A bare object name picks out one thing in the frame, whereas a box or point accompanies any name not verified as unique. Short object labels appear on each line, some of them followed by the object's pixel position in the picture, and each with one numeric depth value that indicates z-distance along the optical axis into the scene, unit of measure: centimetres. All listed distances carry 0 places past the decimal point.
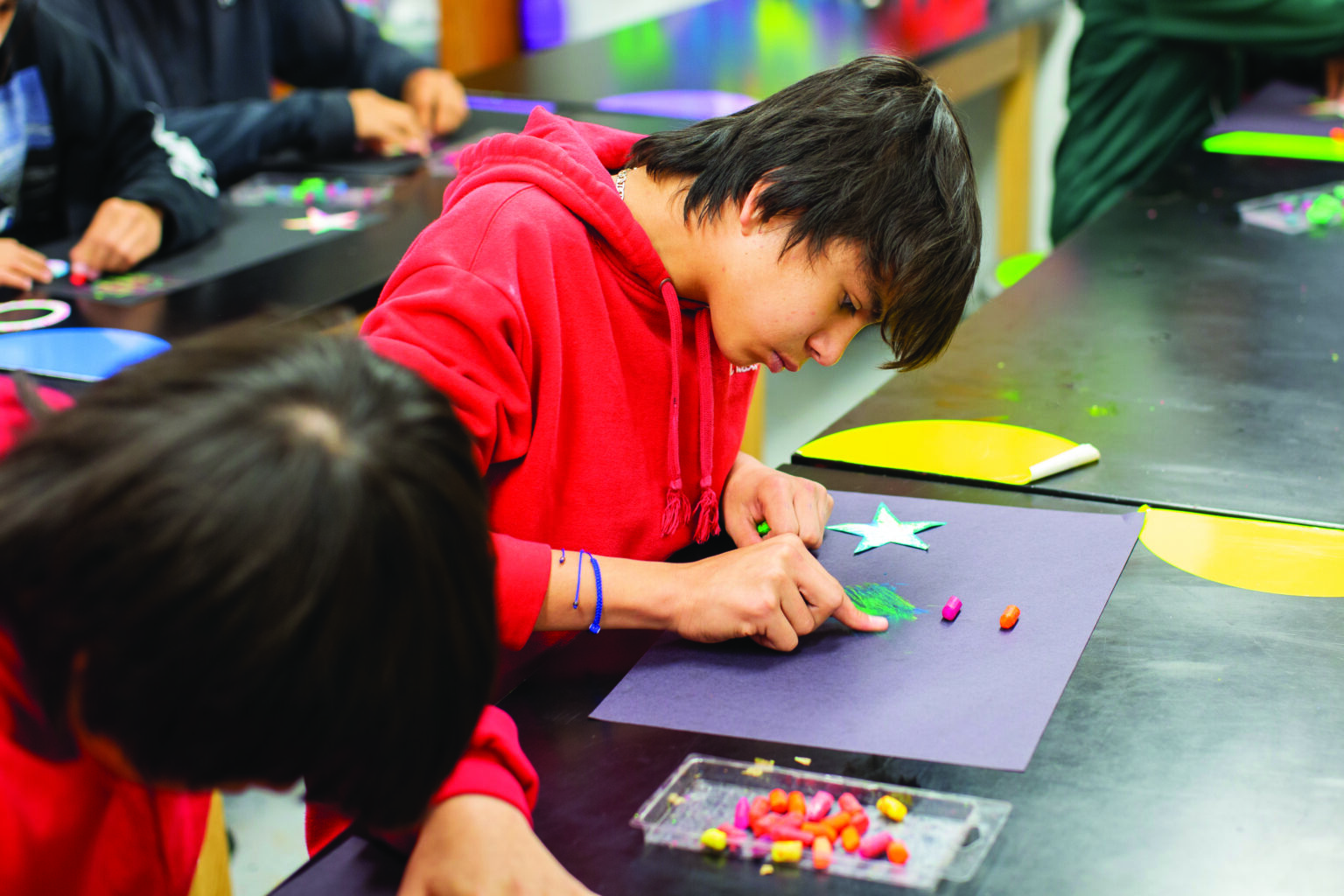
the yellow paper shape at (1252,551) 233
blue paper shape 281
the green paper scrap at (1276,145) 410
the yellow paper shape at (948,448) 256
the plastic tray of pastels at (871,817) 202
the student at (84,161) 332
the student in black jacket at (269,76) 422
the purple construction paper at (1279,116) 434
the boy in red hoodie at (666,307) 226
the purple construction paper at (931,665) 214
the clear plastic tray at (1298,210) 348
